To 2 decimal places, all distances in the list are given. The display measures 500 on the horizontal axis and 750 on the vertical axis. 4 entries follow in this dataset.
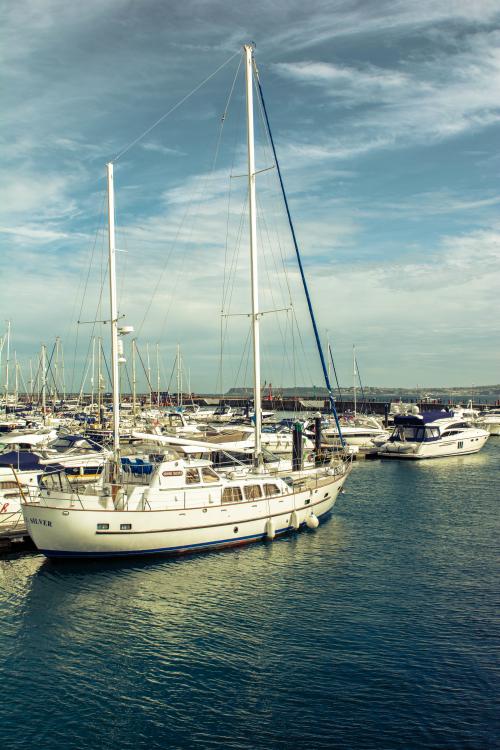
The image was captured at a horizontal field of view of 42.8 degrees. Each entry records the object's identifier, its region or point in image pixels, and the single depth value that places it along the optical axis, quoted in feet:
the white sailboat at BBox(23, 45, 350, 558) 88.99
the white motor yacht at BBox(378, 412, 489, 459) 222.69
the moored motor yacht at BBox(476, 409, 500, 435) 321.52
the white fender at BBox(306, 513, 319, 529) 109.50
